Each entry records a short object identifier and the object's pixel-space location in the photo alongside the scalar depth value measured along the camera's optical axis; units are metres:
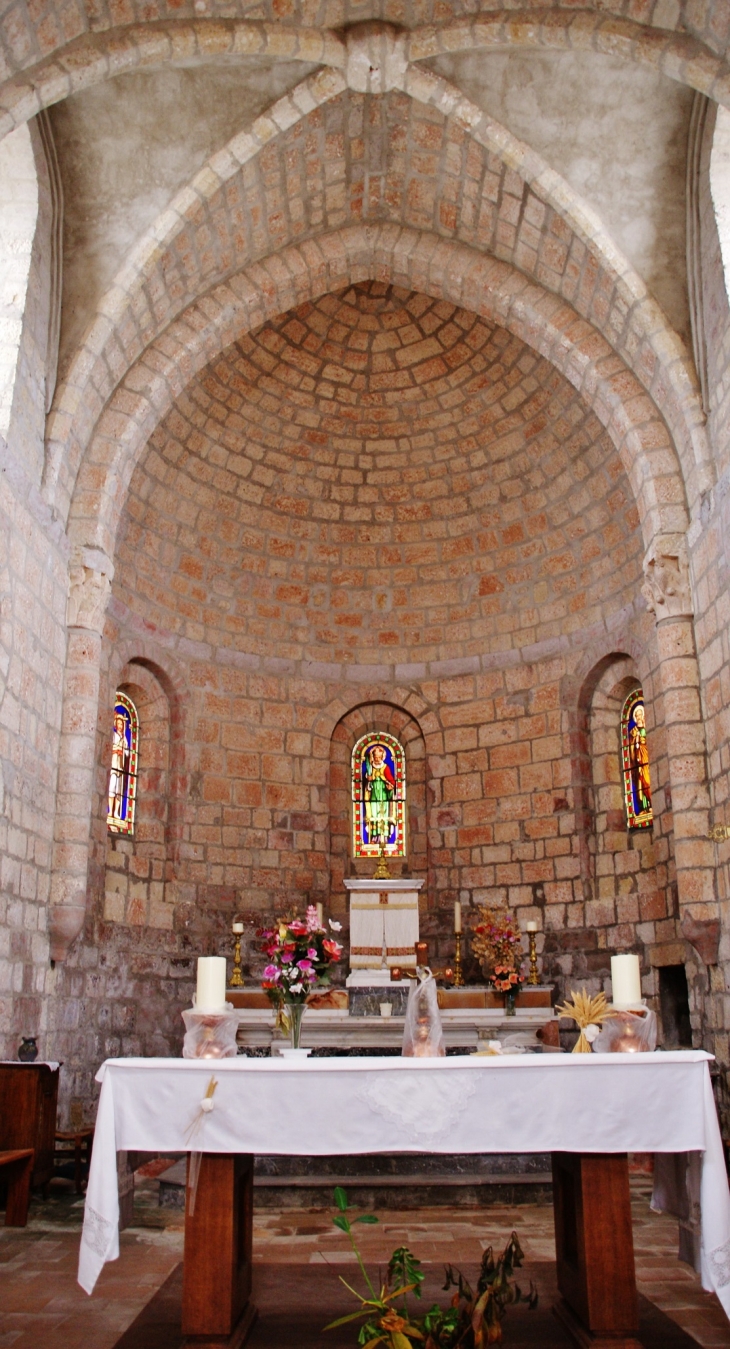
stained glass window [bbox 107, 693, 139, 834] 10.71
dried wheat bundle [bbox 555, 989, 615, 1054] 4.43
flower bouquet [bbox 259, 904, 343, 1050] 4.99
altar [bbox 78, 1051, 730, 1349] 3.77
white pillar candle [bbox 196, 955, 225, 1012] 4.33
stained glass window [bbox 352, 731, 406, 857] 12.30
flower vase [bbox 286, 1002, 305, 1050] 5.04
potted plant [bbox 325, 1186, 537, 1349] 3.07
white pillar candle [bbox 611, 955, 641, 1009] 4.34
